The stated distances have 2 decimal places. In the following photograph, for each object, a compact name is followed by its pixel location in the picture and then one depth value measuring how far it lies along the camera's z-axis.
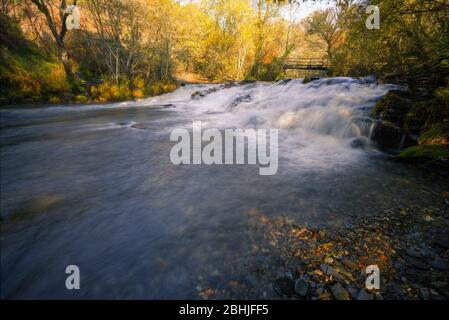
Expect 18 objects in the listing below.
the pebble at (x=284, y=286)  1.59
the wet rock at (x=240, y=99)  11.22
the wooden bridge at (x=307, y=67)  18.85
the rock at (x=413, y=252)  1.87
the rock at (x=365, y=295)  1.52
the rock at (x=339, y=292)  1.54
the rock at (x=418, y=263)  1.75
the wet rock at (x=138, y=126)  6.97
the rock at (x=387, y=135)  4.68
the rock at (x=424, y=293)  1.51
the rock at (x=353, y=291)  1.54
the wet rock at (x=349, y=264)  1.76
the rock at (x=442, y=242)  1.97
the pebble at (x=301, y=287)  1.58
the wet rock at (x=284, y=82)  12.80
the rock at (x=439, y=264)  1.74
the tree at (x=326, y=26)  21.91
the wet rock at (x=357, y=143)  5.07
